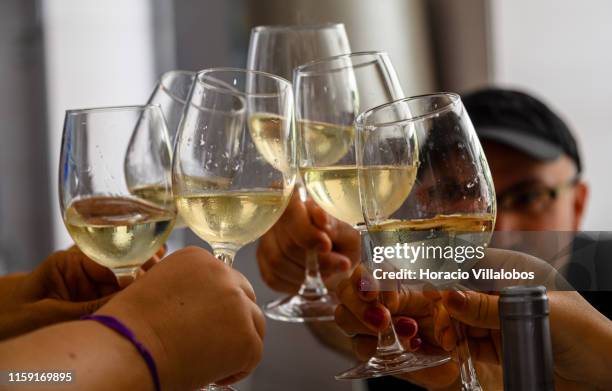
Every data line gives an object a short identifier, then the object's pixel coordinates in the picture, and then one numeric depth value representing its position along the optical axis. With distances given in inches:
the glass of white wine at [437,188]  31.7
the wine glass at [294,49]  42.9
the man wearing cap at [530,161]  71.2
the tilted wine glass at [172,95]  43.4
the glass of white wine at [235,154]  34.6
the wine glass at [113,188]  35.7
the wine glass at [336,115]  38.6
